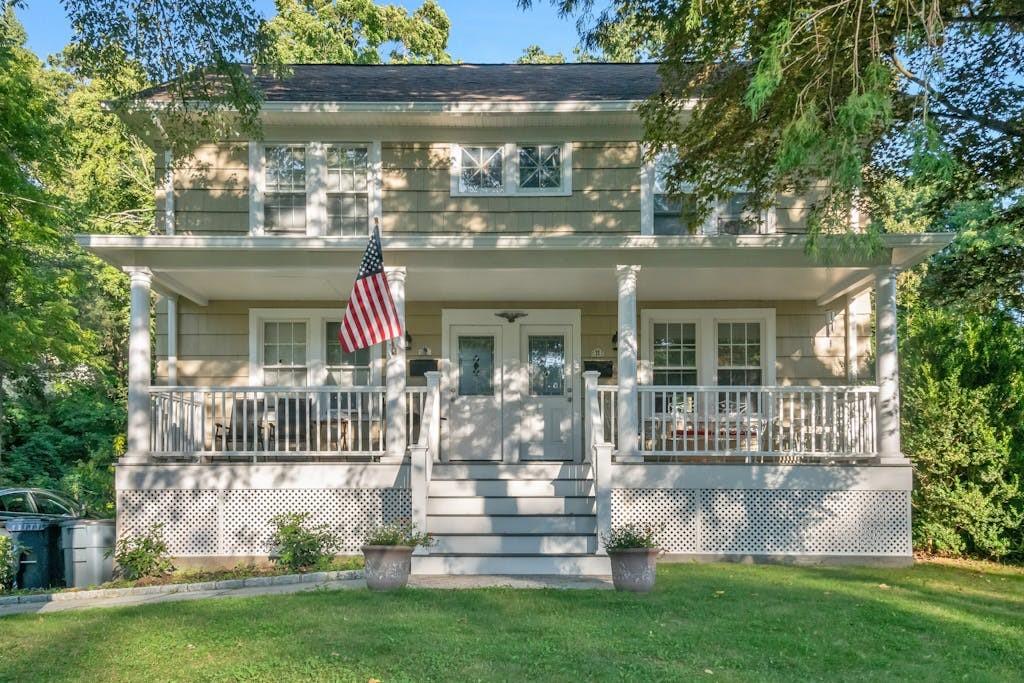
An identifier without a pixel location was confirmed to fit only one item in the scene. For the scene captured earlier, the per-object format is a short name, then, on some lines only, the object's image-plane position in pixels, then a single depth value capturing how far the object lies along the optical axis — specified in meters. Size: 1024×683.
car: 13.07
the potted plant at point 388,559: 8.09
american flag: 9.44
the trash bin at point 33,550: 10.33
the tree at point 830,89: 6.65
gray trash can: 10.10
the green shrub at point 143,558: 9.67
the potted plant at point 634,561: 7.99
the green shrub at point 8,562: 9.63
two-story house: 10.17
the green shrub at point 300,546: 9.58
